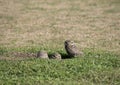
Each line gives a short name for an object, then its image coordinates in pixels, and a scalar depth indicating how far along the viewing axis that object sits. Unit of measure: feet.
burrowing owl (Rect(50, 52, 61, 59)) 57.52
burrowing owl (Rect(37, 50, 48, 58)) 57.68
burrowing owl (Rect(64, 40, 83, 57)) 58.80
